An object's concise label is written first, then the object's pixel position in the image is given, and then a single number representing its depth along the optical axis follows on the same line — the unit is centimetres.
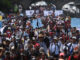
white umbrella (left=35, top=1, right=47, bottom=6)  6104
